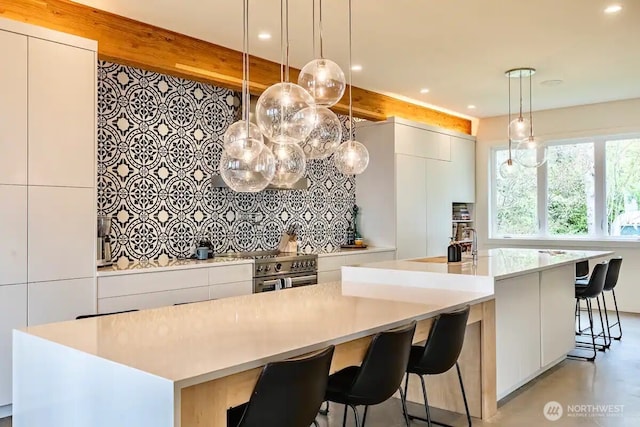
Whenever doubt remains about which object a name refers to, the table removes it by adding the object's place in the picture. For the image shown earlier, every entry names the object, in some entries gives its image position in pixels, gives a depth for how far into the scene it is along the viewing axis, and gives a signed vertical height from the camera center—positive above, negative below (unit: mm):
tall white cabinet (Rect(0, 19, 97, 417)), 3193 +251
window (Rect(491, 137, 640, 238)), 6953 +330
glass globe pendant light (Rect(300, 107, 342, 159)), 3023 +481
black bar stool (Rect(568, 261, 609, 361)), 4711 -670
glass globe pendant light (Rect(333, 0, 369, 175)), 3428 +395
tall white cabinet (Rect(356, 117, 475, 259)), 6312 +357
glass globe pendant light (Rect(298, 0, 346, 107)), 2799 +751
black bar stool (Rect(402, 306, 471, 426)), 2592 -665
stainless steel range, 4656 -504
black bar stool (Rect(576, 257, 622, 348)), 5023 -598
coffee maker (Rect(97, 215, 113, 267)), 3967 -179
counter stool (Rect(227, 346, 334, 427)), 1689 -601
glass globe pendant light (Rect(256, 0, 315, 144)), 2551 +520
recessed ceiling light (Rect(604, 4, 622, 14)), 3779 +1537
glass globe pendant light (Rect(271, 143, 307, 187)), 2922 +309
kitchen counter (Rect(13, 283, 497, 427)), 1557 -469
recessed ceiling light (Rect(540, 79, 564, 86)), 5855 +1532
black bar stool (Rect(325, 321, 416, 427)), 2172 -675
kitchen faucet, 4151 -270
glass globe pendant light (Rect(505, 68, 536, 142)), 5113 +929
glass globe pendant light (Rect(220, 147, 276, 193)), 2529 +231
